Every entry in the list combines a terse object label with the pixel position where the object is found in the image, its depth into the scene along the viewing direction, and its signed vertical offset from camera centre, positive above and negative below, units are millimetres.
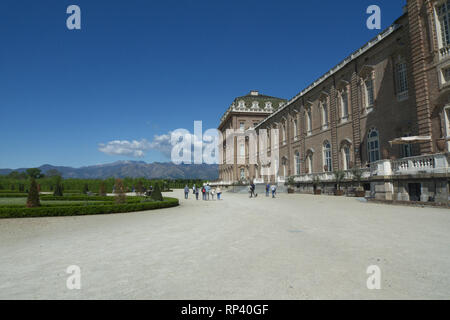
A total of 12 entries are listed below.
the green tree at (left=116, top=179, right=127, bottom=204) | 17453 -499
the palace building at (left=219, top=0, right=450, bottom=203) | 15805 +5977
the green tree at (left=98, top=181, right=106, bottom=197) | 31700 -515
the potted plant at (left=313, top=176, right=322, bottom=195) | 29150 -360
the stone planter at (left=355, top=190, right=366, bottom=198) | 22838 -1115
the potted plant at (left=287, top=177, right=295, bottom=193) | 34906 -96
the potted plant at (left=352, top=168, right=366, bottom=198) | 22922 +95
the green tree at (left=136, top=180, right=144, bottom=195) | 31875 -367
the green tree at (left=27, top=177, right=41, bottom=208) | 14752 -612
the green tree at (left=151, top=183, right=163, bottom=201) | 20422 -798
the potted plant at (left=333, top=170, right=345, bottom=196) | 25456 +144
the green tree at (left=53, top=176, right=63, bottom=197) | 29719 -515
